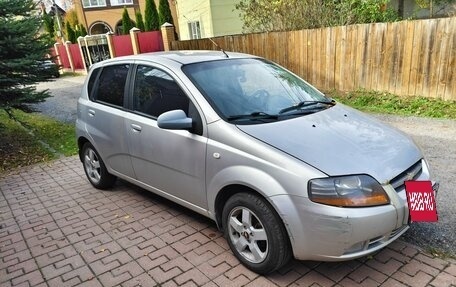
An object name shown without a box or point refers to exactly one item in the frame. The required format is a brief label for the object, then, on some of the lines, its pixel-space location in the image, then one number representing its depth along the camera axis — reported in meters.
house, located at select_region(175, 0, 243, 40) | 18.36
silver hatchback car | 2.51
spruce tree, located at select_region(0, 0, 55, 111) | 7.37
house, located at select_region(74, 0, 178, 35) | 37.78
